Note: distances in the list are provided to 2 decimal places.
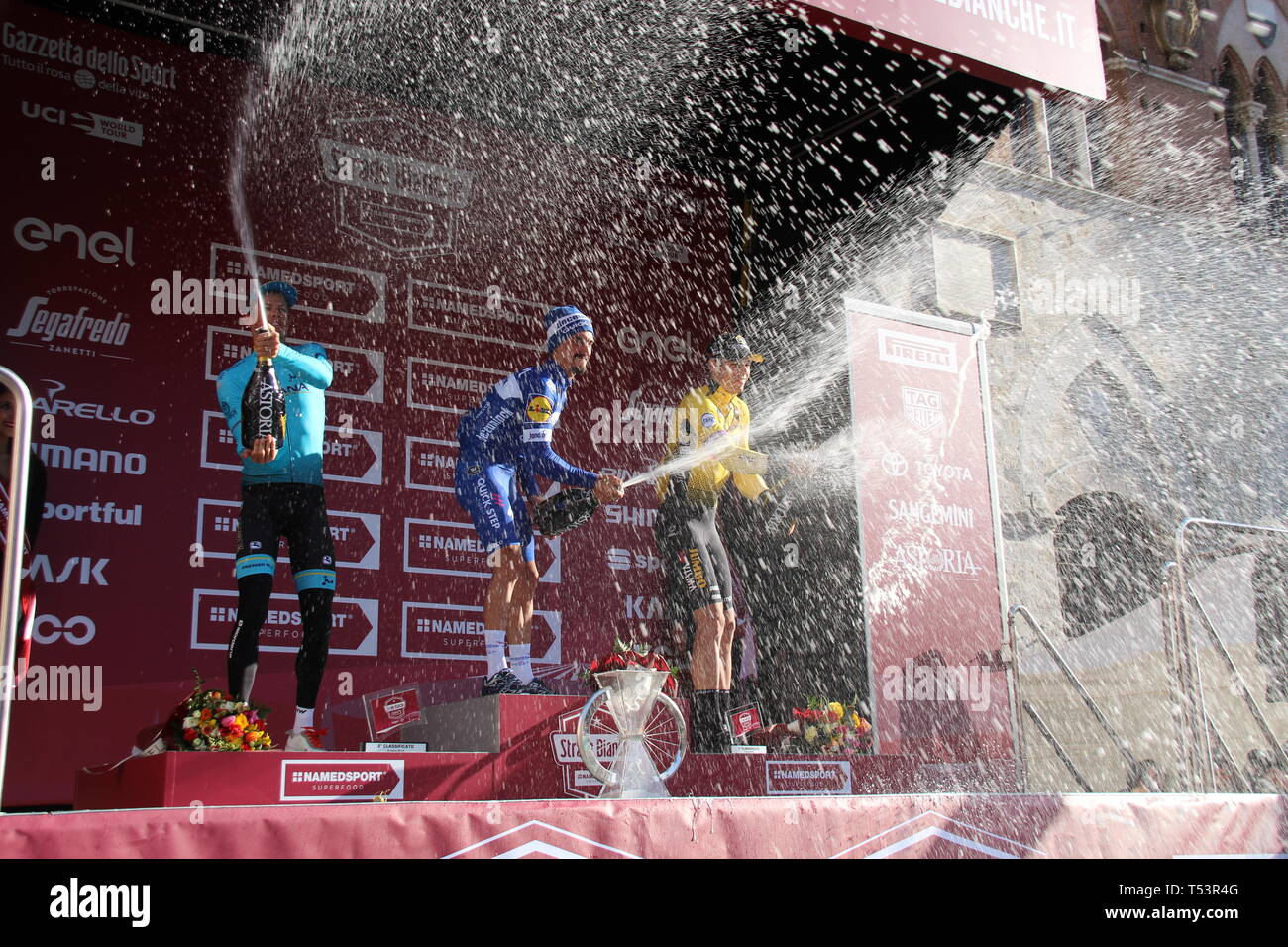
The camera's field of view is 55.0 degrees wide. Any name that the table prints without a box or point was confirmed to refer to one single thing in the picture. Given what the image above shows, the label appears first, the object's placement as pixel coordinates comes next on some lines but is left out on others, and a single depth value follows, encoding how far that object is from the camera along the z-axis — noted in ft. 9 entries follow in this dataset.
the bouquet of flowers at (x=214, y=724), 15.96
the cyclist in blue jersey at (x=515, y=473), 19.99
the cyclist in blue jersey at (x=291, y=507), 18.33
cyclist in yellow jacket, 22.91
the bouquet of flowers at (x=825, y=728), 23.36
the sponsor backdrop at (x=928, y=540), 25.80
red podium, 15.29
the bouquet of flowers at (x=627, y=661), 18.89
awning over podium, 23.27
